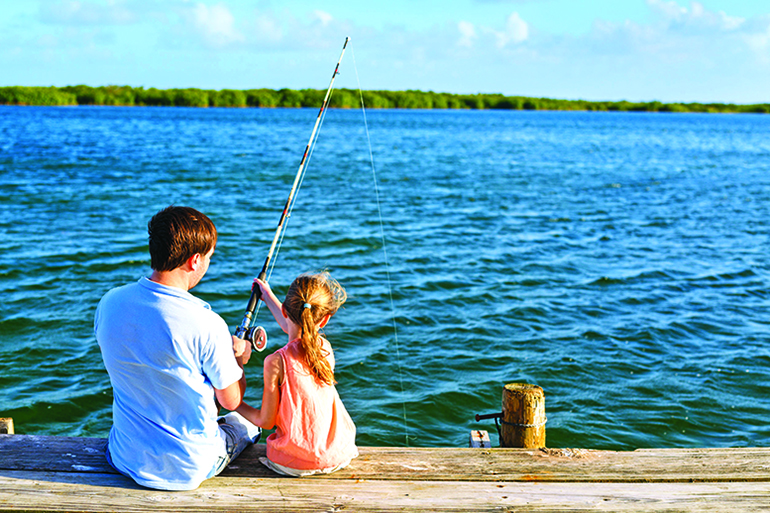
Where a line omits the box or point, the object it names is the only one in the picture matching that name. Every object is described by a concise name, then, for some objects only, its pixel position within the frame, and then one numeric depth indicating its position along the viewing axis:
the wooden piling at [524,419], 3.72
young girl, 2.87
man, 2.50
